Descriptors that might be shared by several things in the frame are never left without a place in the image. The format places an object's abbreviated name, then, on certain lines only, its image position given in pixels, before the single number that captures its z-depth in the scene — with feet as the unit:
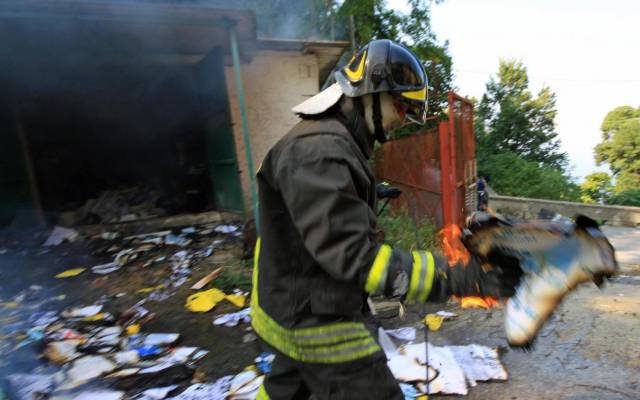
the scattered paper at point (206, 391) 7.59
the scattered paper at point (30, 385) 7.61
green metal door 17.63
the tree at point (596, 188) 43.33
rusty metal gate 15.92
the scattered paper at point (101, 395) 7.64
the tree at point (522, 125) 62.18
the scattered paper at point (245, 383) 7.69
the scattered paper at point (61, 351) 8.86
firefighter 3.48
